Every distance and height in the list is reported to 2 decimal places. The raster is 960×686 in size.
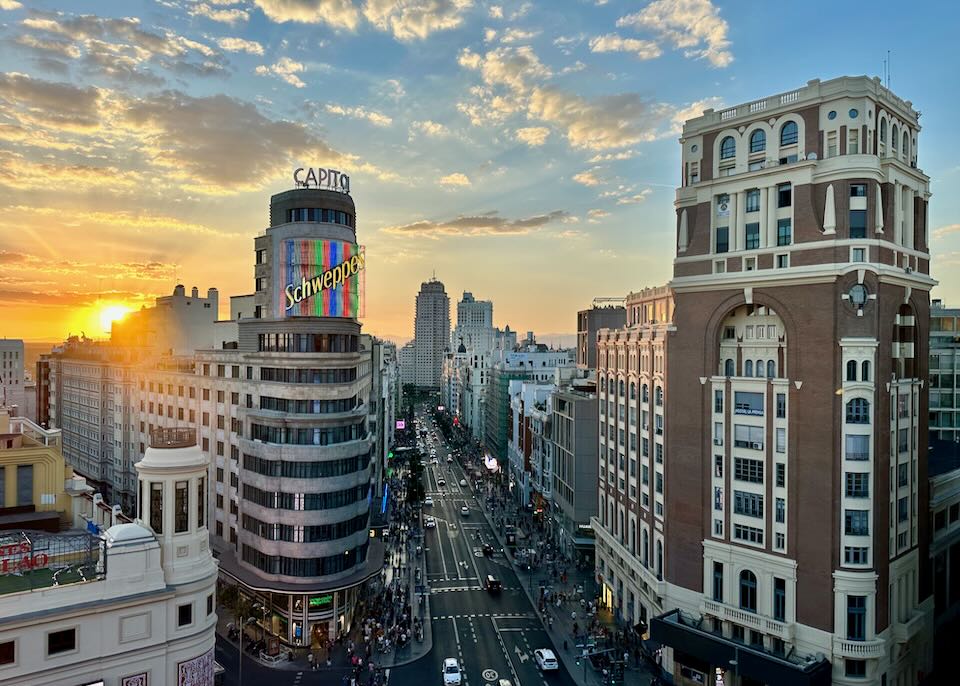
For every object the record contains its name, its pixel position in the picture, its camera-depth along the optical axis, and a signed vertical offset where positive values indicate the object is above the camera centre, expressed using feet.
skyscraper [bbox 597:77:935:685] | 157.58 -11.55
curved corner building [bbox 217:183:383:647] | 207.41 -28.26
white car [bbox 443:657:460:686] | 179.32 -90.24
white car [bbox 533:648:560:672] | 191.83 -92.08
